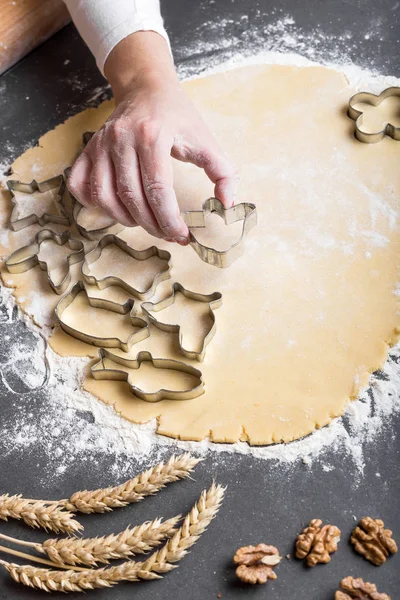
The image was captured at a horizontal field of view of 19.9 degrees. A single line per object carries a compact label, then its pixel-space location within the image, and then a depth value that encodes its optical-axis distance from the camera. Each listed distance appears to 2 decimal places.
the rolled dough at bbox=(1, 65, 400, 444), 0.78
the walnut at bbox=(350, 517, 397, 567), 0.71
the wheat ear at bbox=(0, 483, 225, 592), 0.71
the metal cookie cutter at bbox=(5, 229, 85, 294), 0.85
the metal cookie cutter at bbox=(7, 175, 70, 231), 0.88
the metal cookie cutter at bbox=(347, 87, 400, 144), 0.89
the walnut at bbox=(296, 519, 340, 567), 0.72
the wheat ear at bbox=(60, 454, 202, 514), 0.74
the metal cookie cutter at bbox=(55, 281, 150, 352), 0.80
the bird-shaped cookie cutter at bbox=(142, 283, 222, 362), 0.79
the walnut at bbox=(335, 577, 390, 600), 0.70
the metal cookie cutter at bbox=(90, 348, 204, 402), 0.78
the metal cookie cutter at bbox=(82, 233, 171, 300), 0.83
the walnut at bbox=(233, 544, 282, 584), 0.71
